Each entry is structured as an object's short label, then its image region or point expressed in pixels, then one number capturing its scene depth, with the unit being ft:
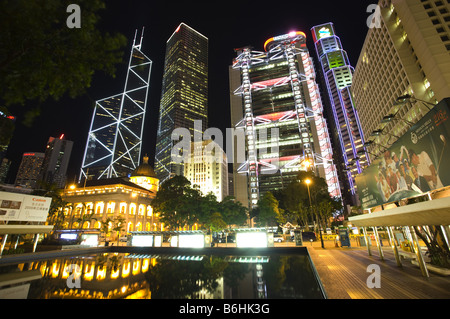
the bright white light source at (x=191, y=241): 67.21
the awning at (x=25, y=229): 50.72
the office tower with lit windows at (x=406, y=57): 116.78
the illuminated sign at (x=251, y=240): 61.87
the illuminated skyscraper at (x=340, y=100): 368.89
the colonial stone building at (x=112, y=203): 179.11
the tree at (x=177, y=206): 131.54
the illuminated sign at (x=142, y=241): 71.89
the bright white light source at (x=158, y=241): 71.61
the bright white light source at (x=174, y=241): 69.41
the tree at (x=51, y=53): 19.10
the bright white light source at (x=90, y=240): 77.05
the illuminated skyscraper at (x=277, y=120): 277.44
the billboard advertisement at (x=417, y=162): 26.55
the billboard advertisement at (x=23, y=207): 54.86
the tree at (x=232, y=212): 163.94
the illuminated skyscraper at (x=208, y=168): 424.46
